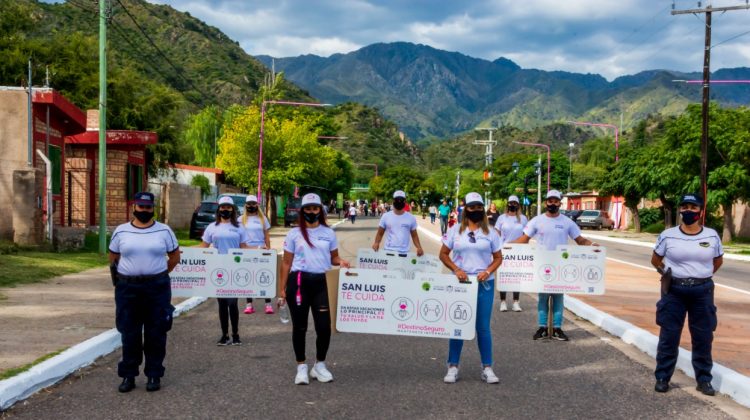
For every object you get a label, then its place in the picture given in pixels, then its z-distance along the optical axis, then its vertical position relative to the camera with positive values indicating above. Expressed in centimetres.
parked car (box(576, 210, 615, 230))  6031 -254
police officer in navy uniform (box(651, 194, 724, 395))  692 -90
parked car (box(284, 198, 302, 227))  4834 -208
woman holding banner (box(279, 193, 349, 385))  705 -86
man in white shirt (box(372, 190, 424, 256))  1177 -71
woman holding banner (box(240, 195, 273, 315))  1109 -67
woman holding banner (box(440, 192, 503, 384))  726 -74
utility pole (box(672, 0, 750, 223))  3275 +513
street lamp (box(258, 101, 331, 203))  4122 +165
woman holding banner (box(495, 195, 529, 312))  1327 -65
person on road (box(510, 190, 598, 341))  982 -64
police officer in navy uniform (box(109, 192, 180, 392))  683 -102
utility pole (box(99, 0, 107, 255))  2016 +127
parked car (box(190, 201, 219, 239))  2966 -158
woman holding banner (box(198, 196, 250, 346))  1005 -70
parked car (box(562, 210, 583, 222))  6263 -225
